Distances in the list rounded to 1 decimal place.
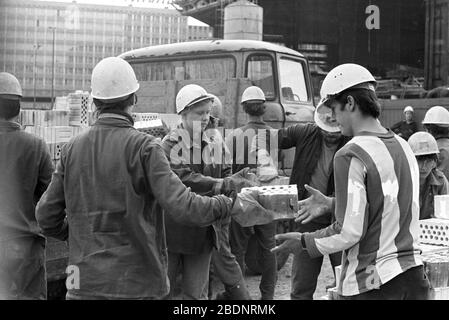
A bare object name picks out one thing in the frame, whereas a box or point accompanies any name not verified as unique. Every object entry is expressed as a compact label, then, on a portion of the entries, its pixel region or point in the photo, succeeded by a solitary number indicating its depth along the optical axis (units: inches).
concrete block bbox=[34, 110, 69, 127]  230.7
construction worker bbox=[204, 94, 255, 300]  185.2
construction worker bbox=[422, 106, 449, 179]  239.2
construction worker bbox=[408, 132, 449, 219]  189.3
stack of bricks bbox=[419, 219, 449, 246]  146.5
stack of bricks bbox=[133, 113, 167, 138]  211.3
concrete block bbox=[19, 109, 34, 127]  230.2
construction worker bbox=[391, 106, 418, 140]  579.8
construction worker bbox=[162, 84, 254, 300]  165.9
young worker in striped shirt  99.6
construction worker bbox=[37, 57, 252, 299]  110.7
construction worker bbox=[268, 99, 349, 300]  179.6
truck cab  313.3
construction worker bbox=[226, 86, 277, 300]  220.7
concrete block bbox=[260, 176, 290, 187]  189.2
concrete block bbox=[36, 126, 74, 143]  209.0
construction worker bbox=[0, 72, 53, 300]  144.1
